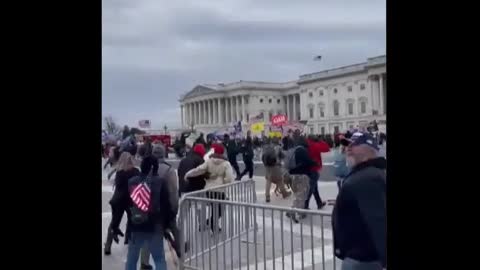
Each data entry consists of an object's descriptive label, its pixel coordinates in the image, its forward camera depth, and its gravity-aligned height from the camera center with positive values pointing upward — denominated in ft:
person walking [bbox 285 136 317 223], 26.43 -1.44
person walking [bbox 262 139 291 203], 31.86 -1.60
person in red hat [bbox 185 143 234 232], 21.63 -1.10
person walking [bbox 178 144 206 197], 21.68 -1.05
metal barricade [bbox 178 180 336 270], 16.11 -2.89
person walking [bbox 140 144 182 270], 14.84 -1.28
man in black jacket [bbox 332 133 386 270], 9.86 -1.39
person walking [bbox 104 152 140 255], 15.87 -1.30
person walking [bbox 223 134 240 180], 49.85 -0.78
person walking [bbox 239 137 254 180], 48.20 -1.17
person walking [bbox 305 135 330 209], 27.22 -1.31
